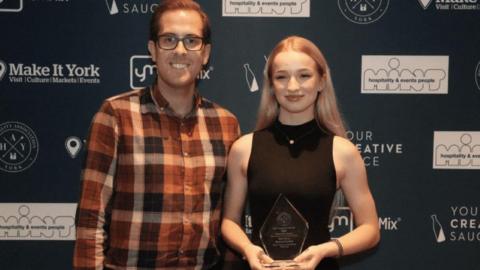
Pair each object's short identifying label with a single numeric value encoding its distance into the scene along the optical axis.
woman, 1.76
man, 1.70
